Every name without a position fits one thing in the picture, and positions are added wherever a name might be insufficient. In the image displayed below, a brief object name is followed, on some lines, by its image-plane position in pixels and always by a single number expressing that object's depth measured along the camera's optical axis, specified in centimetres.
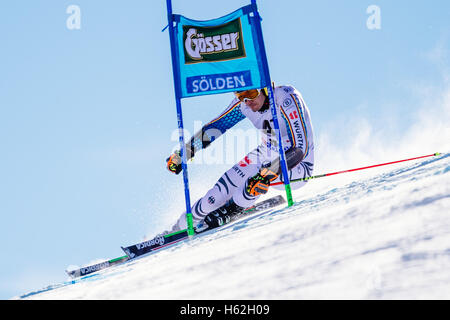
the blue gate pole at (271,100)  952
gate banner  989
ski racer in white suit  1141
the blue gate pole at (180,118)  970
